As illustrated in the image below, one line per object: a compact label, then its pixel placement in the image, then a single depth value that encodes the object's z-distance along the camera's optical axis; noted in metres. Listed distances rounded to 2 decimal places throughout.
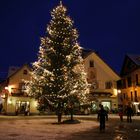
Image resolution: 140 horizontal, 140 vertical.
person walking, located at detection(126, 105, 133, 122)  16.72
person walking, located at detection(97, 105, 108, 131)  11.04
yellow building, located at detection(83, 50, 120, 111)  32.49
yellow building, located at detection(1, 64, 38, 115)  30.65
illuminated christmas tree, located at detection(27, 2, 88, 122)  15.88
